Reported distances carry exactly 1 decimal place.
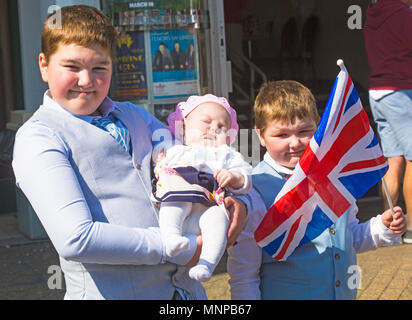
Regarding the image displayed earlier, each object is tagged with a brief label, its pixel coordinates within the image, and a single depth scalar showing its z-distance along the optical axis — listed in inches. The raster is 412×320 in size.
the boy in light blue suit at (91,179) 84.2
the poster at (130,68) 253.3
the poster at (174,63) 255.3
